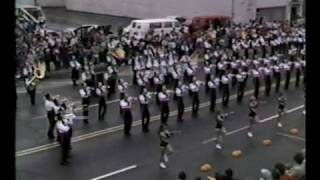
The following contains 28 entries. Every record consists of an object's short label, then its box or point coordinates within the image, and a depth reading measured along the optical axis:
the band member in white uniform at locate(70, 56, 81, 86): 21.34
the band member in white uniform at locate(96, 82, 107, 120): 17.06
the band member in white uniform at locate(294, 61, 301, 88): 21.99
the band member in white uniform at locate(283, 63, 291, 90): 21.75
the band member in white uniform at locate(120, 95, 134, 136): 15.57
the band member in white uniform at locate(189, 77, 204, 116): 17.99
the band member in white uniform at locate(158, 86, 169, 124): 16.59
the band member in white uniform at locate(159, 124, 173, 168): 13.18
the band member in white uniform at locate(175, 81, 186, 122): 17.23
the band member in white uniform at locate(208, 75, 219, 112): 18.56
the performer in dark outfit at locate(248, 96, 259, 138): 15.76
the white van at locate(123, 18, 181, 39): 31.18
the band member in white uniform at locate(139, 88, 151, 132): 16.11
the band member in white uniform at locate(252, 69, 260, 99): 20.34
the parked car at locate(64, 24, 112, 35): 28.02
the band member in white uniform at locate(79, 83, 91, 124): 17.01
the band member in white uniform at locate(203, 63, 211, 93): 20.56
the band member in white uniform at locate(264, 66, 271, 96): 20.72
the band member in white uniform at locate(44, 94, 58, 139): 15.00
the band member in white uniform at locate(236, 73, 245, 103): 19.84
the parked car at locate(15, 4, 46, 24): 30.61
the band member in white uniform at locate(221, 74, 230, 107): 19.23
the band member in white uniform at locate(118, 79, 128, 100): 17.24
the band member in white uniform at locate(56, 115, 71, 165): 13.31
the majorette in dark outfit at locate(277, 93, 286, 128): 16.64
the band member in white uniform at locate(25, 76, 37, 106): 18.53
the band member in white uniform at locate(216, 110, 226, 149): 14.76
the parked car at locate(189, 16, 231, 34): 33.61
